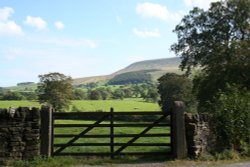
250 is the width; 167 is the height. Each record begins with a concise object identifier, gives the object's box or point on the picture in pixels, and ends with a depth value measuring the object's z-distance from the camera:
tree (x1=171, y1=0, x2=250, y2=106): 40.31
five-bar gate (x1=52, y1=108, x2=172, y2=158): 14.86
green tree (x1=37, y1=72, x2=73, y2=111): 77.06
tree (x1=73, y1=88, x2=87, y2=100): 104.44
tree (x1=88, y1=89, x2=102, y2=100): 110.69
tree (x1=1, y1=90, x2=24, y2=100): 99.73
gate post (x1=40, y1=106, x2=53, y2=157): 14.49
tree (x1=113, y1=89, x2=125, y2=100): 119.46
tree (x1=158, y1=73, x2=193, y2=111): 75.88
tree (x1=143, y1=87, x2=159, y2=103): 104.12
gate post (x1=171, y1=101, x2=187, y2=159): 15.01
